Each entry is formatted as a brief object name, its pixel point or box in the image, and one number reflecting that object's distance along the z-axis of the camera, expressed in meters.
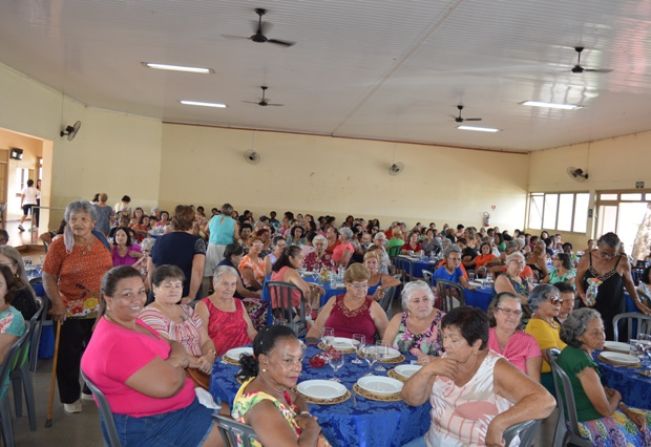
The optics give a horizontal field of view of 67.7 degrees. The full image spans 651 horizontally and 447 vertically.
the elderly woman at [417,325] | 3.18
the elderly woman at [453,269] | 6.27
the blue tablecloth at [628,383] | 3.03
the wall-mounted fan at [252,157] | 14.76
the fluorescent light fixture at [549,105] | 8.76
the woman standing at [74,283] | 3.36
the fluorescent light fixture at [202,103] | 11.27
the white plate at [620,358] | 3.24
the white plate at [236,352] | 2.83
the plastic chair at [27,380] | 3.13
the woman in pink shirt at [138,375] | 2.11
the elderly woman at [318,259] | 6.94
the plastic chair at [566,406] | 2.71
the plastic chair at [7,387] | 2.56
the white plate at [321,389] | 2.33
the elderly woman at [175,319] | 2.84
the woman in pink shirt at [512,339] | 2.98
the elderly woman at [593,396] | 2.69
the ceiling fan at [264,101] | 9.37
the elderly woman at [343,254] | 7.29
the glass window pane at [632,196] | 11.44
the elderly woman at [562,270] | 6.09
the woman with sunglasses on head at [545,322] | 3.41
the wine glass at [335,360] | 2.66
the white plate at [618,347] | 3.62
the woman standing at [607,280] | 4.92
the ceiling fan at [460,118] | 9.70
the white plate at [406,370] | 2.70
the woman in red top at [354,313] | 3.69
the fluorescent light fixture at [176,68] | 8.12
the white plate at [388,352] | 2.94
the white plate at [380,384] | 2.43
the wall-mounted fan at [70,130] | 11.17
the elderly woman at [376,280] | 5.16
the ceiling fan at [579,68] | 5.99
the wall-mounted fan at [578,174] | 13.13
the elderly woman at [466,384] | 2.11
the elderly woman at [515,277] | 5.23
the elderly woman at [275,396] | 1.76
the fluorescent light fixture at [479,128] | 11.78
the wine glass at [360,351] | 2.91
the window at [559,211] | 13.53
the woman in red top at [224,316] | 3.30
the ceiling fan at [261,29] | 5.56
